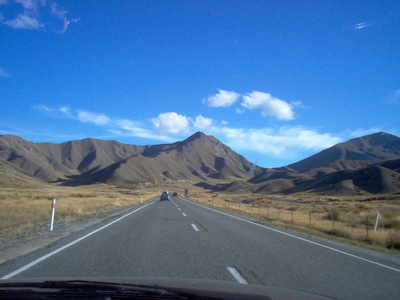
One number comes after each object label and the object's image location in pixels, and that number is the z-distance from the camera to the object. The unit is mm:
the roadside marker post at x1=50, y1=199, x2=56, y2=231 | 12977
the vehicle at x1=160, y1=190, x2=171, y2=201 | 49241
